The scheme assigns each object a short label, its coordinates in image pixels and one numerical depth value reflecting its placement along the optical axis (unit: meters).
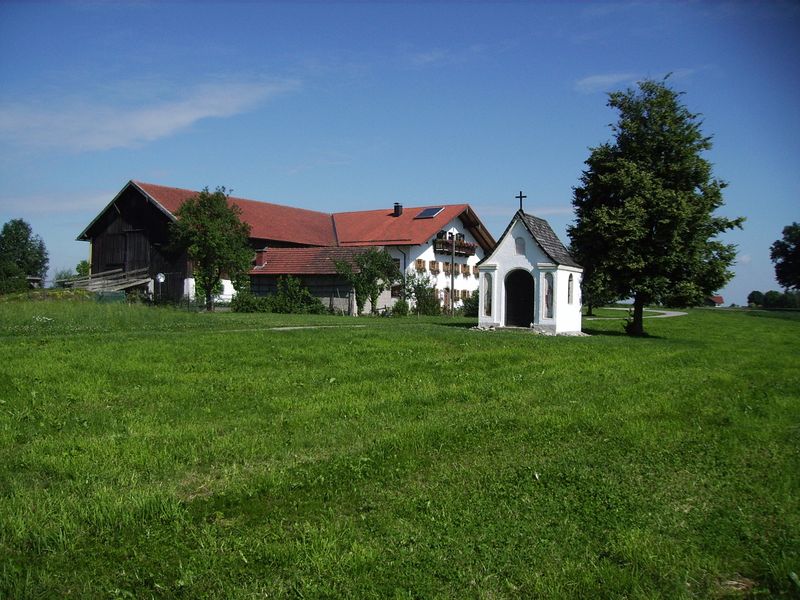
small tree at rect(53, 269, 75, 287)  48.69
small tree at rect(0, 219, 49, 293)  100.06
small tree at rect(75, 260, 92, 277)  59.75
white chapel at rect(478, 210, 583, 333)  25.88
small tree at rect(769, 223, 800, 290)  104.44
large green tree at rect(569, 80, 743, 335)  28.81
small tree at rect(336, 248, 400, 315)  42.94
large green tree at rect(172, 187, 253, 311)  41.38
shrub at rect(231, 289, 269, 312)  43.62
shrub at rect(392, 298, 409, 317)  43.72
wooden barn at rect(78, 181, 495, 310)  47.56
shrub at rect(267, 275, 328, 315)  43.94
